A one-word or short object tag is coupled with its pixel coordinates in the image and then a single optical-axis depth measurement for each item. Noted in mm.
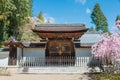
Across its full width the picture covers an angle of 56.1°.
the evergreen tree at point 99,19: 29868
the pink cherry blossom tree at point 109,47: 8648
